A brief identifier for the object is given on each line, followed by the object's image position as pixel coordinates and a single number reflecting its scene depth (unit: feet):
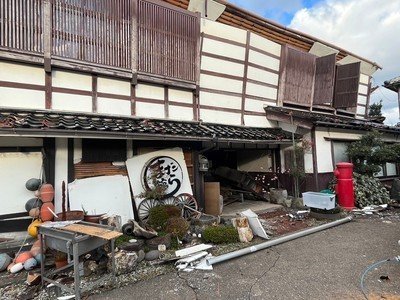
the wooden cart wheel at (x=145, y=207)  21.85
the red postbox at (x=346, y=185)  28.25
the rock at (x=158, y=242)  17.47
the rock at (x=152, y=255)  15.98
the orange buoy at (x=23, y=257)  15.26
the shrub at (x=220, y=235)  18.52
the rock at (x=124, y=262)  14.14
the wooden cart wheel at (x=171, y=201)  23.48
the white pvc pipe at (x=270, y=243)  15.34
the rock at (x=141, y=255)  15.69
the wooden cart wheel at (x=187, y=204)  23.62
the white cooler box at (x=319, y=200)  24.84
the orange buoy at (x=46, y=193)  17.30
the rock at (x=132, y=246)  16.15
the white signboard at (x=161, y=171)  22.25
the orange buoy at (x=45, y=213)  16.99
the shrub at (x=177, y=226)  18.86
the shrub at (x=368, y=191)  29.73
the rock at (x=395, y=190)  32.12
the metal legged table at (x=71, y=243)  10.98
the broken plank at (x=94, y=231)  11.36
